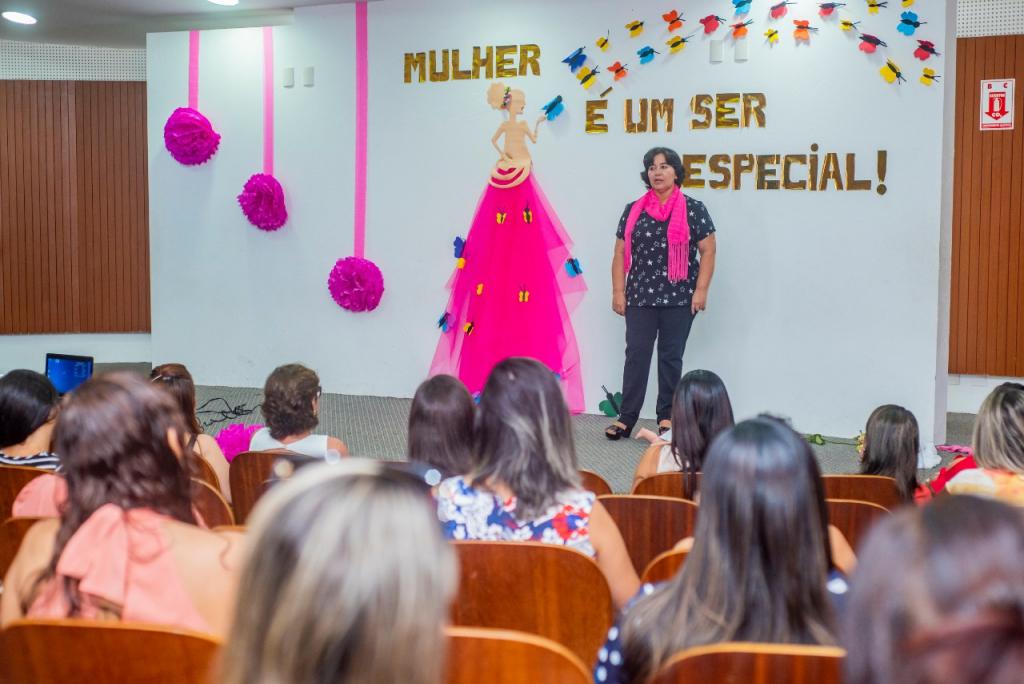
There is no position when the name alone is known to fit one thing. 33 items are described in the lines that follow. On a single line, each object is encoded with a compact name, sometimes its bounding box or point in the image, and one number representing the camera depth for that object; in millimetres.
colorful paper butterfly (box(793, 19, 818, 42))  5520
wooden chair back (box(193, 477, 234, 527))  2430
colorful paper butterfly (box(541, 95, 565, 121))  6207
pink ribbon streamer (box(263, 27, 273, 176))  7129
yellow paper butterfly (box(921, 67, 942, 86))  5242
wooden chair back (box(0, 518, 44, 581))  1962
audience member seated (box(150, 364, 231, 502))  3080
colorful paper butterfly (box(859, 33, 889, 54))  5344
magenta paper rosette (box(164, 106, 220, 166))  7246
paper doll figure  6332
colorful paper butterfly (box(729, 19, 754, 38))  5684
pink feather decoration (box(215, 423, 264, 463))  3713
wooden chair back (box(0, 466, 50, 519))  2443
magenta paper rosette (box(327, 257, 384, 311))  6789
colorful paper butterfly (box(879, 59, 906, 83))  5328
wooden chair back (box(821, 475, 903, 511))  2682
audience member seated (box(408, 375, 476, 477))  2576
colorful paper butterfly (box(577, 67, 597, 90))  6113
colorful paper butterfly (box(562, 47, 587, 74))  6113
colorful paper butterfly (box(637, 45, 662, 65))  5930
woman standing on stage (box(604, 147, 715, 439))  5449
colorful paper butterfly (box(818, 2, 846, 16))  5441
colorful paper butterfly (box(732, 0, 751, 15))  5672
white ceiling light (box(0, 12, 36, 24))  7496
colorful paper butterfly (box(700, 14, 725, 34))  5758
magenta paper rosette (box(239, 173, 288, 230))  7031
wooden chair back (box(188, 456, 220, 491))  2868
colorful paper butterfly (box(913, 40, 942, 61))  5227
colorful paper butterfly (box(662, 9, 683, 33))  5855
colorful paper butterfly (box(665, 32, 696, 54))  5848
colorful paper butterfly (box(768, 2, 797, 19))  5570
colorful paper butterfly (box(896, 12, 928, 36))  5258
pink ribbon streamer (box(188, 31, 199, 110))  7359
